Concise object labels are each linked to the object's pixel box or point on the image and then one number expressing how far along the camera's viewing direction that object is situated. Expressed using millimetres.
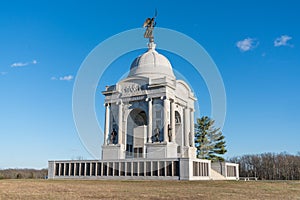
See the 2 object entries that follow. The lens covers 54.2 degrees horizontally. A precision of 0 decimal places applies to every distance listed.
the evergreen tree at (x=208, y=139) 52219
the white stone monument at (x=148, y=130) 33362
